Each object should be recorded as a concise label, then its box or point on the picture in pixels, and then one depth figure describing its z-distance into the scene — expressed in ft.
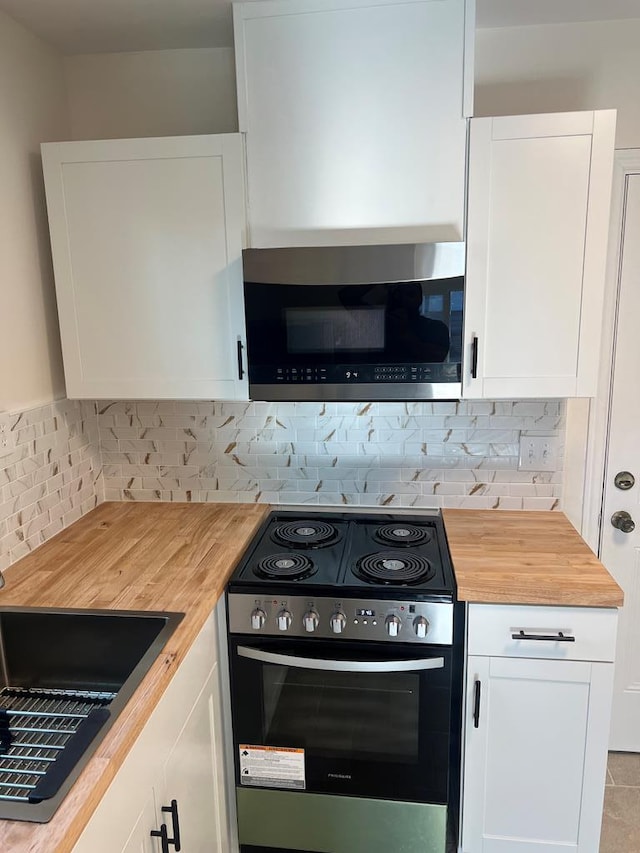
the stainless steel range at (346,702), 5.50
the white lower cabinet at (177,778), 3.46
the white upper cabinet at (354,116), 5.58
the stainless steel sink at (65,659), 4.51
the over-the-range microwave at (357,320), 5.68
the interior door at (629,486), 6.87
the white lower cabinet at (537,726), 5.41
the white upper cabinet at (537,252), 5.53
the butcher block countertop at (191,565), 5.07
